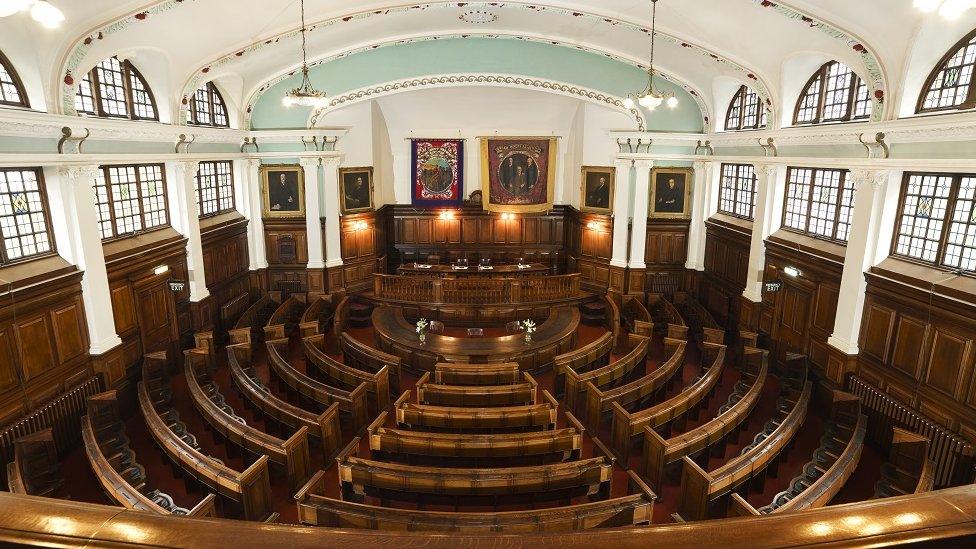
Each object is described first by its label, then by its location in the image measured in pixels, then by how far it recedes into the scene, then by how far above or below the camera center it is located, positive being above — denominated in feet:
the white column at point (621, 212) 54.44 -4.49
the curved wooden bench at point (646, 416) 27.35 -13.02
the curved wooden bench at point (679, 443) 24.89 -13.14
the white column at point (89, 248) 31.19 -4.68
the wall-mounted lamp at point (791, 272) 40.15 -7.82
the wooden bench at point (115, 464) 21.14 -13.47
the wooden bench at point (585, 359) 35.46 -13.16
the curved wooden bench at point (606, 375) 31.91 -12.93
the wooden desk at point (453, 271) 57.67 -11.10
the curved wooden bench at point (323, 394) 29.66 -12.81
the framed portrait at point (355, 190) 57.01 -2.30
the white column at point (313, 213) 53.62 -4.46
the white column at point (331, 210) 54.54 -4.22
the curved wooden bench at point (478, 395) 30.42 -12.81
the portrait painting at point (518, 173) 62.64 -0.56
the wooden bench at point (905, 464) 24.43 -13.74
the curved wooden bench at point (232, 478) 21.65 -12.86
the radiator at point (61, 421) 26.86 -13.45
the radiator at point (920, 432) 26.53 -14.01
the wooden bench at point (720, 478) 22.08 -13.18
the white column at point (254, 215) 52.90 -4.59
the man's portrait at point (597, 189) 58.03 -2.27
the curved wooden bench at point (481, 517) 18.19 -12.15
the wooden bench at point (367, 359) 35.14 -13.04
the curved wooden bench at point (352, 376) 31.55 -12.75
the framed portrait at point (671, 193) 54.54 -2.56
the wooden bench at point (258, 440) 24.58 -12.84
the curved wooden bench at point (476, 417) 27.50 -12.72
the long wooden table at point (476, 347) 38.58 -13.14
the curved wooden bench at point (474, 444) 24.73 -12.70
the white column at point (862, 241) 32.14 -4.52
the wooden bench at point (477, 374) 33.94 -12.95
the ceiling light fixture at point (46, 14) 18.11 +5.39
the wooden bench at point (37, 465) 24.44 -13.68
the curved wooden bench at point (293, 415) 26.84 -12.75
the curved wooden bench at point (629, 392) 29.78 -12.89
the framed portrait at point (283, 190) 53.72 -2.12
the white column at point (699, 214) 53.67 -4.64
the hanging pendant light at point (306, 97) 32.22 +4.33
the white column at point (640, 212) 53.83 -4.45
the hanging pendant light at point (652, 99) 33.24 +4.38
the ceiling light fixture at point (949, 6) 17.72 +5.43
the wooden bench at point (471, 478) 22.03 -12.75
